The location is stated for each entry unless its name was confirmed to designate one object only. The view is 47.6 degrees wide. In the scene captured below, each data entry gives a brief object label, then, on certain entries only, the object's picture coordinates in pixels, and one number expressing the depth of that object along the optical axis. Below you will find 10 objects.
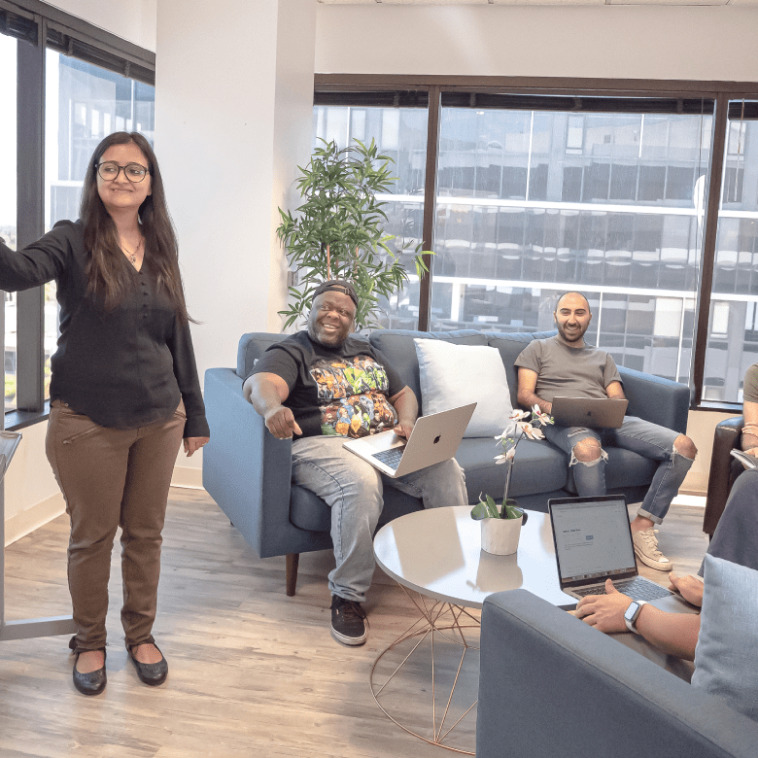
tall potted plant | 4.21
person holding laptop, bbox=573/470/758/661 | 1.69
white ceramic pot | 2.48
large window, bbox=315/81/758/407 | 4.81
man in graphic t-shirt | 2.90
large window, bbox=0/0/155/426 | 3.53
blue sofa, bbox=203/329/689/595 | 3.02
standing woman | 2.25
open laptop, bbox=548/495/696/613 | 2.09
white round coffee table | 2.28
